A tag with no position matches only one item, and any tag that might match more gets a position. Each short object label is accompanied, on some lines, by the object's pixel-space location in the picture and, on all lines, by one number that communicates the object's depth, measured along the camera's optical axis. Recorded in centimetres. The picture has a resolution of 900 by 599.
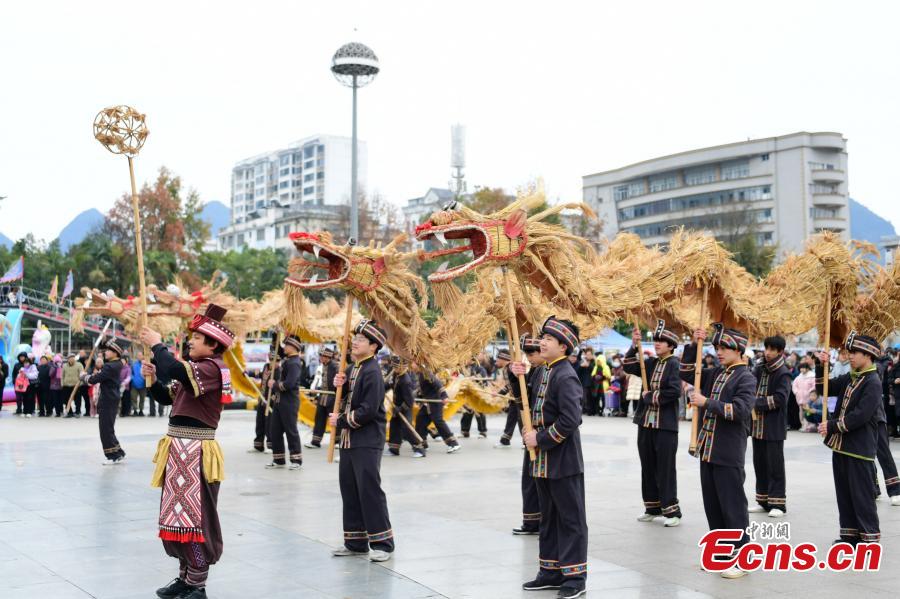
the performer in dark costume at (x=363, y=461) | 685
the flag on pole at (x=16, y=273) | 2977
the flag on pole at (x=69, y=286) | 2962
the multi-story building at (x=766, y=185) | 5644
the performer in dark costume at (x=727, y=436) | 677
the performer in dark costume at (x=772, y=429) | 870
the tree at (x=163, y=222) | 3662
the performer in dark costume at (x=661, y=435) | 821
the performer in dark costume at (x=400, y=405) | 1354
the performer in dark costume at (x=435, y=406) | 1421
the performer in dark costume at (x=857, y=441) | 706
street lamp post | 2003
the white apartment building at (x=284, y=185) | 8600
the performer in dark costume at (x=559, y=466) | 593
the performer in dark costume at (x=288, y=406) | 1205
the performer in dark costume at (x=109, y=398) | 1210
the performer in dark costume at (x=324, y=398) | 1313
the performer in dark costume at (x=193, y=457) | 562
